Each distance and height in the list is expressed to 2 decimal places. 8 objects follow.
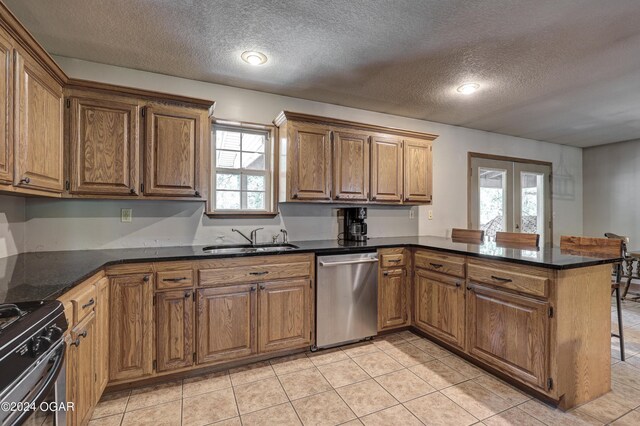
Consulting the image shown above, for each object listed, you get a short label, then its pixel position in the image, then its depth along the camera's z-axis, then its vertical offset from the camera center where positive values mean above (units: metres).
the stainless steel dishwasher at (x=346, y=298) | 2.64 -0.77
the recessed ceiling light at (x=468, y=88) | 2.94 +1.26
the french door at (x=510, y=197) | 4.44 +0.27
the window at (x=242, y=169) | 2.95 +0.45
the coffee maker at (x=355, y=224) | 3.29 -0.11
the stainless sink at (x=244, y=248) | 2.69 -0.32
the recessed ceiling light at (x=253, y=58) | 2.37 +1.27
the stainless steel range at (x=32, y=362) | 0.84 -0.47
